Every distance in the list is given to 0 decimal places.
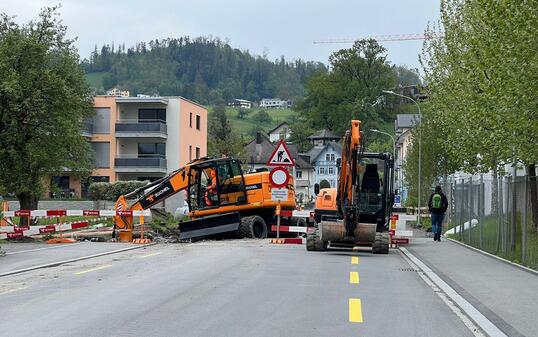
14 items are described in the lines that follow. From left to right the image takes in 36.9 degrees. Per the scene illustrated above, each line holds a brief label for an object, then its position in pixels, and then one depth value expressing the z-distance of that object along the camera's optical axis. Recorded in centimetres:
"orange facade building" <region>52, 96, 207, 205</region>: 6938
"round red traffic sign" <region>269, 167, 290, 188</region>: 2577
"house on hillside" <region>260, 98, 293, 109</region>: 18336
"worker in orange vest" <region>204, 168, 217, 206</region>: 2870
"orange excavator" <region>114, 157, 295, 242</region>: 2823
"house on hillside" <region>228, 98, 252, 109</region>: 17925
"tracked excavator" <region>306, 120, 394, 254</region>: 2105
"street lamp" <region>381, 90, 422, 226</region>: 4397
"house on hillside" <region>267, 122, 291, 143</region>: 15061
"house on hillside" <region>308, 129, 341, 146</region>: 11198
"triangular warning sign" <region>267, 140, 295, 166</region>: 2469
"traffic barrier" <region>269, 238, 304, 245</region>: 2591
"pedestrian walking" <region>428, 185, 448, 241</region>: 2880
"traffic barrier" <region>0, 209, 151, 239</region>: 2603
